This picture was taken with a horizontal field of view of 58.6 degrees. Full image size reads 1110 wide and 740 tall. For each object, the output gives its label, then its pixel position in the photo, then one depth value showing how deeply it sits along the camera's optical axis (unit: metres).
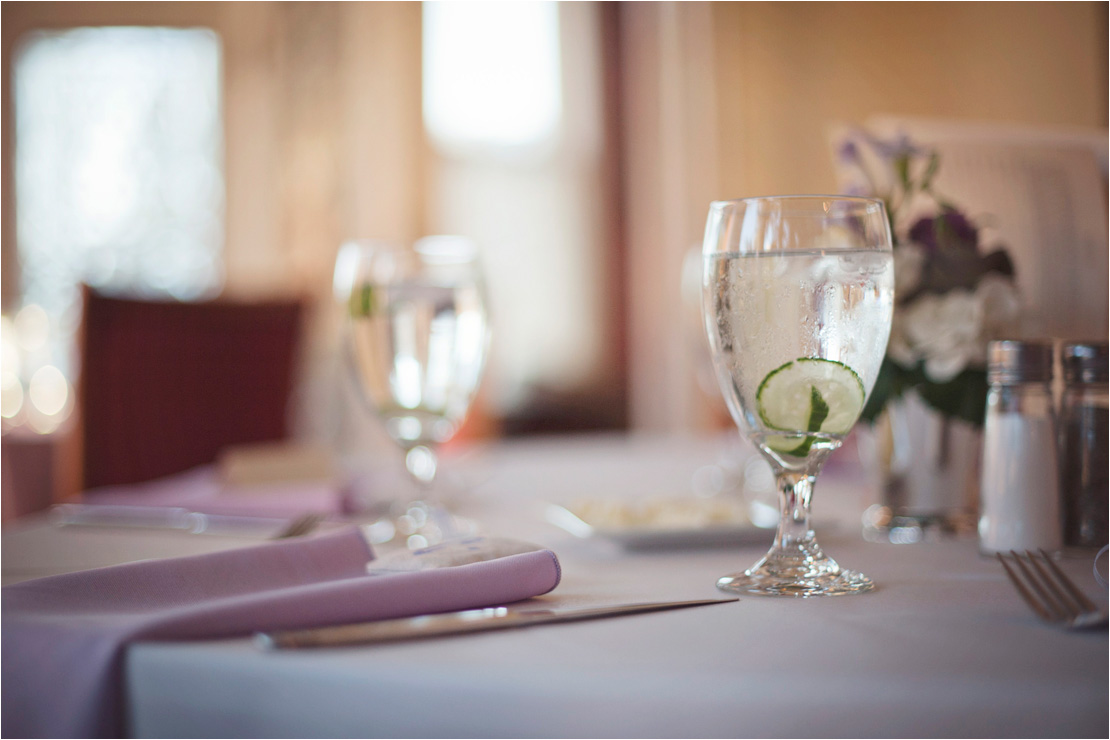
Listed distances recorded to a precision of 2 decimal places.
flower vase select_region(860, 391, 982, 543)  0.81
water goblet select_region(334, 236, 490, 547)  0.78
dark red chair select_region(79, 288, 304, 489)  1.74
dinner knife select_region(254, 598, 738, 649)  0.40
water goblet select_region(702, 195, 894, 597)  0.53
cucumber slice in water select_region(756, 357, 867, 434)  0.53
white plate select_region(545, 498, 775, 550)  0.68
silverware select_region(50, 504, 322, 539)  0.82
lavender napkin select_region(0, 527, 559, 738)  0.41
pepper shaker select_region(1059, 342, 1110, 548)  0.64
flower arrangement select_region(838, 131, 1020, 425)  0.76
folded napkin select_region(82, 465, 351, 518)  0.87
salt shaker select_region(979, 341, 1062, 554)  0.64
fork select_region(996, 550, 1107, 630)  0.43
